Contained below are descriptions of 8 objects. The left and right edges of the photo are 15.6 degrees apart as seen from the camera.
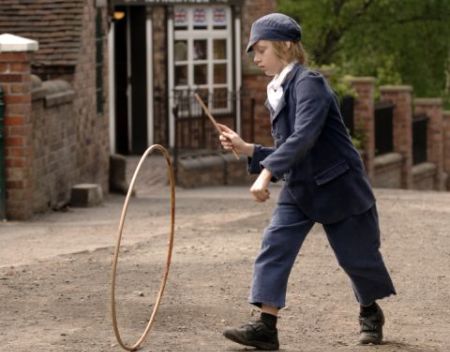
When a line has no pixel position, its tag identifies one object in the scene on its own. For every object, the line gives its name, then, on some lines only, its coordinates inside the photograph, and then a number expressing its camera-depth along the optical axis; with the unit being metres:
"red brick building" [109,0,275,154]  27.25
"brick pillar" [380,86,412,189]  30.39
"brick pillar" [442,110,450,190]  33.25
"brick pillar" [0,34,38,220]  16.11
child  8.24
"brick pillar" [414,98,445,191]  32.50
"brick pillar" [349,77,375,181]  28.53
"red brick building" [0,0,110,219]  16.38
